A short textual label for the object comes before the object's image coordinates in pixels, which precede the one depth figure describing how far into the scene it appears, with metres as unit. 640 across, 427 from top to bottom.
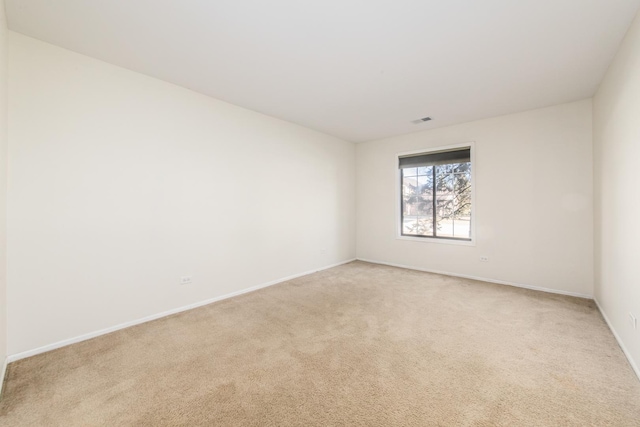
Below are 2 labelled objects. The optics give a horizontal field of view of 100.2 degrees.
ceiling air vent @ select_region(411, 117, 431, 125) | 4.27
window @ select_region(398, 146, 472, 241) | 4.62
